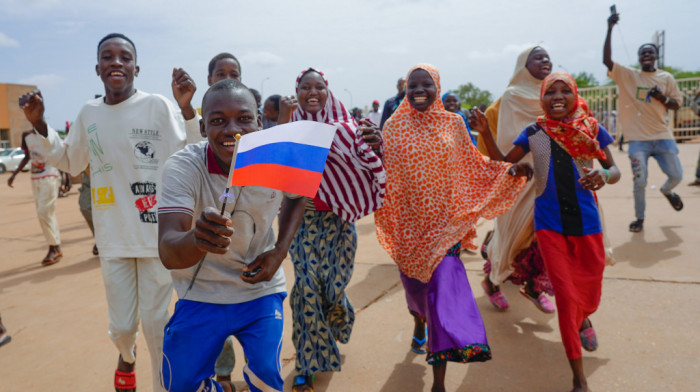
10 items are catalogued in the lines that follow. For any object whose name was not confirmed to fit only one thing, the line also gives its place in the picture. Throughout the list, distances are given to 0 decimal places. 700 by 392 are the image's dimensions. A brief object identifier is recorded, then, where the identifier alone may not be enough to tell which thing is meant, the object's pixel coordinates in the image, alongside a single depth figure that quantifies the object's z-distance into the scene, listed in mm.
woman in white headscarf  4180
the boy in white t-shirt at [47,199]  7027
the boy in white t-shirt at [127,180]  2939
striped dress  3209
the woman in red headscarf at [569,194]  3160
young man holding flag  2066
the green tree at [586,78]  60641
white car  29188
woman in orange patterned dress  3135
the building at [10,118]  44375
